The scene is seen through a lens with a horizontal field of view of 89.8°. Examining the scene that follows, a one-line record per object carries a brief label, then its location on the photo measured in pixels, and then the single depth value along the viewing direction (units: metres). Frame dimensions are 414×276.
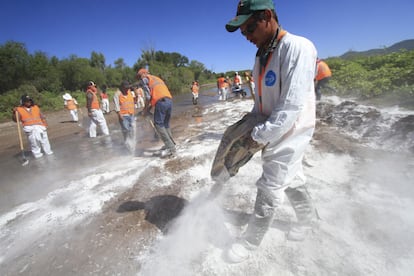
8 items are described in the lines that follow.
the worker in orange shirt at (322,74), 5.91
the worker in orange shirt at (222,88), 14.93
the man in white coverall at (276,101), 1.24
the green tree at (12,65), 21.03
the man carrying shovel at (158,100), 4.33
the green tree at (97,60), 44.84
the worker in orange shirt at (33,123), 5.44
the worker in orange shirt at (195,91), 15.11
